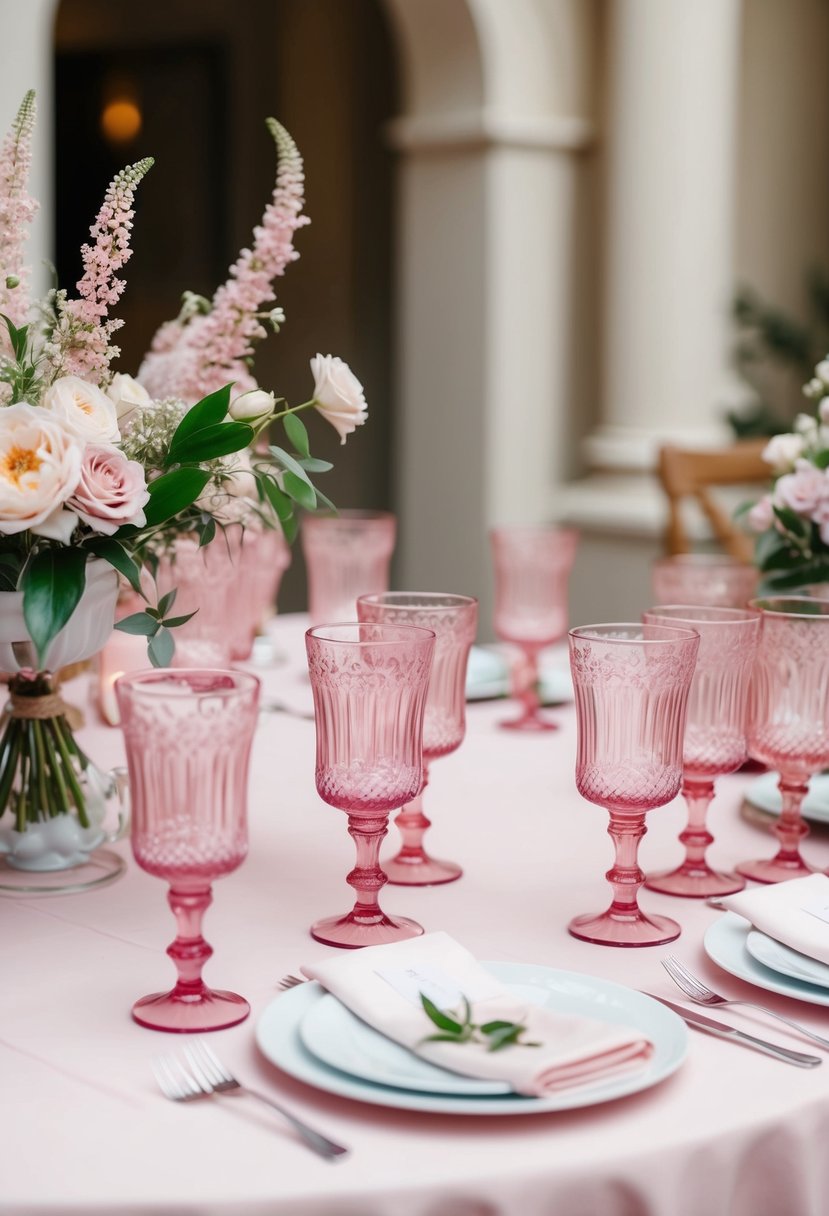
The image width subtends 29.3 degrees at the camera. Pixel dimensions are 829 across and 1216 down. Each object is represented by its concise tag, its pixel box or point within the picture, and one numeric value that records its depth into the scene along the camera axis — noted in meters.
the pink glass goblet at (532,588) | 1.92
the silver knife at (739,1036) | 0.99
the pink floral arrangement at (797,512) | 1.70
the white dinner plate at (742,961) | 1.08
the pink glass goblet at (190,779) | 0.98
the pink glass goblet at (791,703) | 1.35
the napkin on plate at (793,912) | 1.12
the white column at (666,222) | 4.48
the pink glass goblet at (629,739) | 1.20
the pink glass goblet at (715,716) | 1.33
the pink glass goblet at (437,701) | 1.37
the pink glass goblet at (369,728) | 1.15
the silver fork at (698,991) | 1.05
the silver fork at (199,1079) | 0.90
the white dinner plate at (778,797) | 1.54
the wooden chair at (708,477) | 3.18
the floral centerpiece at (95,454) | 1.20
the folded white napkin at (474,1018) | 0.90
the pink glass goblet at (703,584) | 1.84
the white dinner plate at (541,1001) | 0.88
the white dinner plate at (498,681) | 2.04
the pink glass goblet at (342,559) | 1.97
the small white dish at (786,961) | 1.09
